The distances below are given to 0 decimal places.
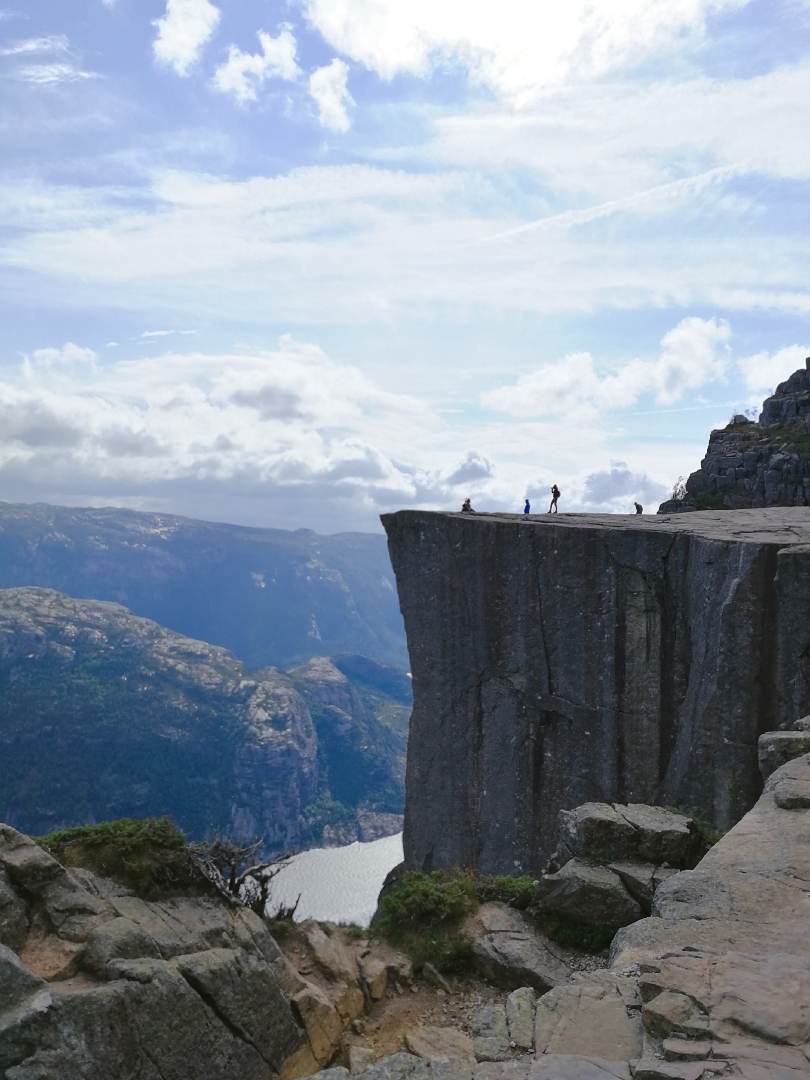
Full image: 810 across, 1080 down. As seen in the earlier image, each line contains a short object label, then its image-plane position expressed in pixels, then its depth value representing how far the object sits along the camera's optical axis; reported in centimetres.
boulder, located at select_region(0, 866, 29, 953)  1088
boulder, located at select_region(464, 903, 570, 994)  1347
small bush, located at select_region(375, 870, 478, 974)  1470
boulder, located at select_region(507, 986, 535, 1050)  786
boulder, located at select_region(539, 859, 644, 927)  1384
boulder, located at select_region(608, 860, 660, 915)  1390
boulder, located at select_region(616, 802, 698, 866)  1498
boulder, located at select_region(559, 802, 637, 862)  1511
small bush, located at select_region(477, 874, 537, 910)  1591
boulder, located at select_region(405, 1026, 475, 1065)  1219
